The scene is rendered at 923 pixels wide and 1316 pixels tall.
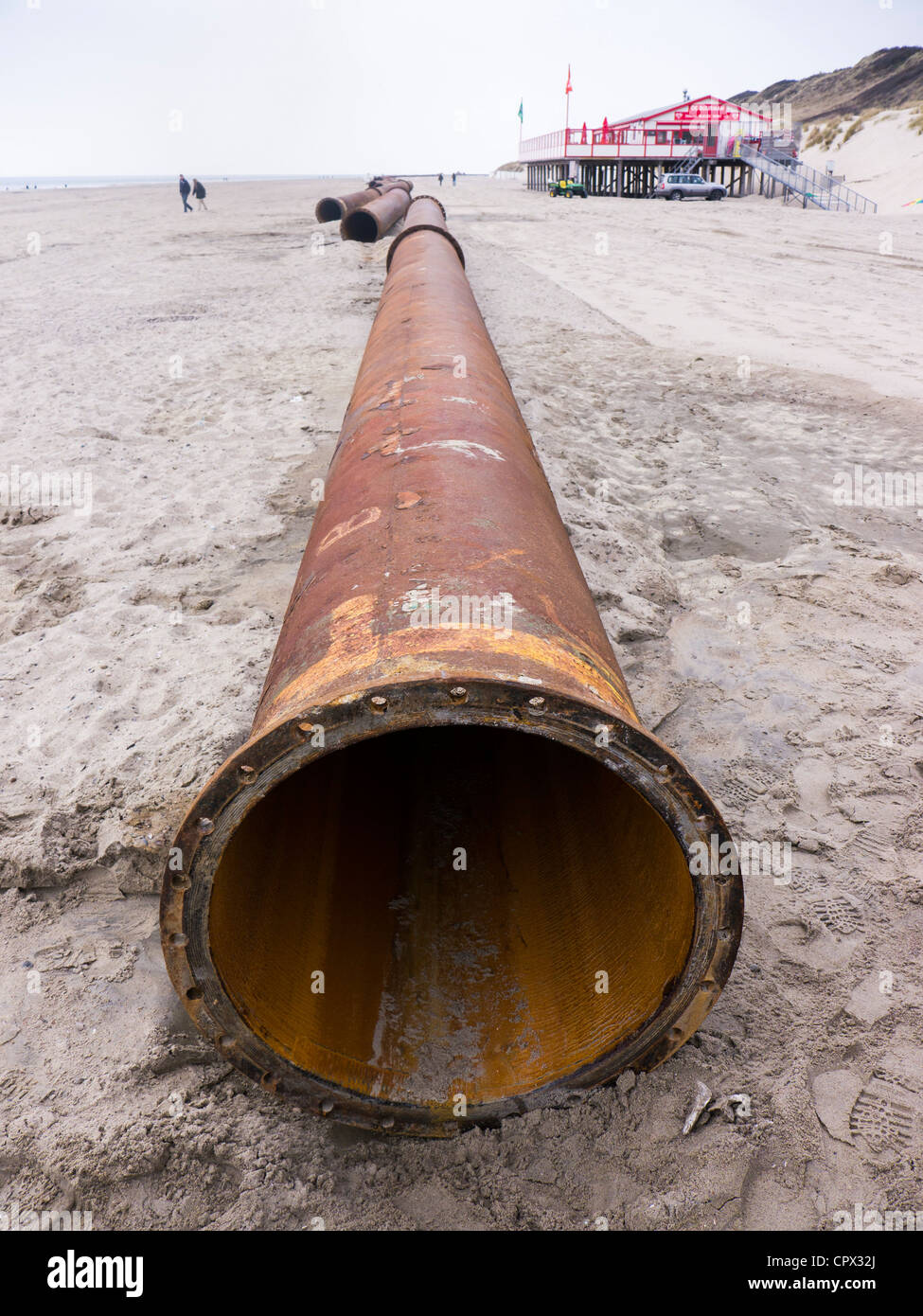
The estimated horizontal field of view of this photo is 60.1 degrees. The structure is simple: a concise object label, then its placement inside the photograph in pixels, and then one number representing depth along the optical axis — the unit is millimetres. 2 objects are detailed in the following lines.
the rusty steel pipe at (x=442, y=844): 1430
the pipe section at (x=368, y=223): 12898
